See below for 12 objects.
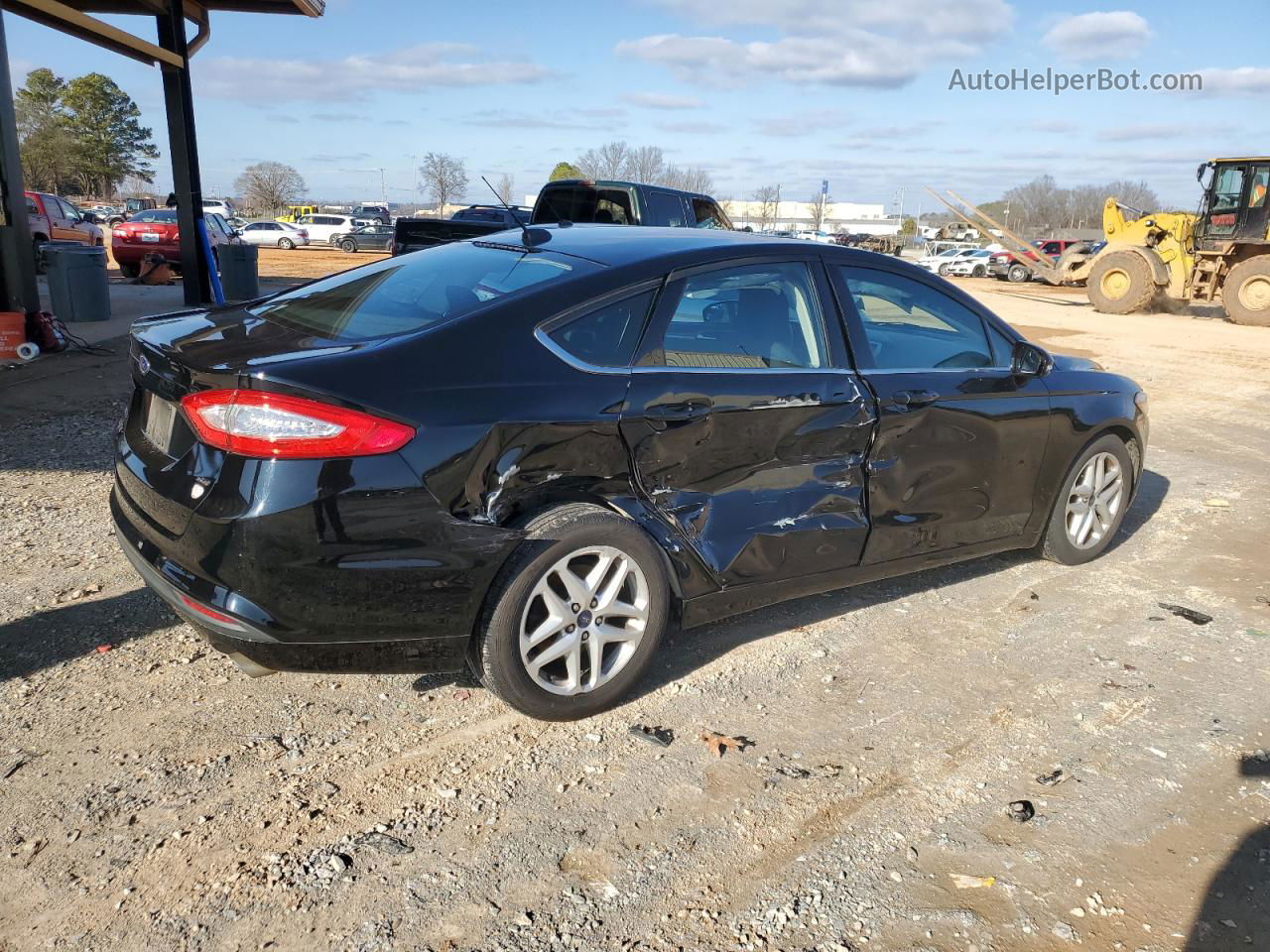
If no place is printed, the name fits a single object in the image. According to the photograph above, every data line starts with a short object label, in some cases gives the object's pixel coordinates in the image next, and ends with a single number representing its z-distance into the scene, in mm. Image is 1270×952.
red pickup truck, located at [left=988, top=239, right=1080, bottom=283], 38938
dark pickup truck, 11516
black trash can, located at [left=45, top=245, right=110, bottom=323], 12422
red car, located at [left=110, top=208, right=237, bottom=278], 20156
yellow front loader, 20141
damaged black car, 2746
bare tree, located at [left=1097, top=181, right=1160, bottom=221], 68562
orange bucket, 9211
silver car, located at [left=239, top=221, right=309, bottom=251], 40188
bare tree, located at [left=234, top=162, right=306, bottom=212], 83562
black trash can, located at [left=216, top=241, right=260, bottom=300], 15576
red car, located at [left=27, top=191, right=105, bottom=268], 19891
